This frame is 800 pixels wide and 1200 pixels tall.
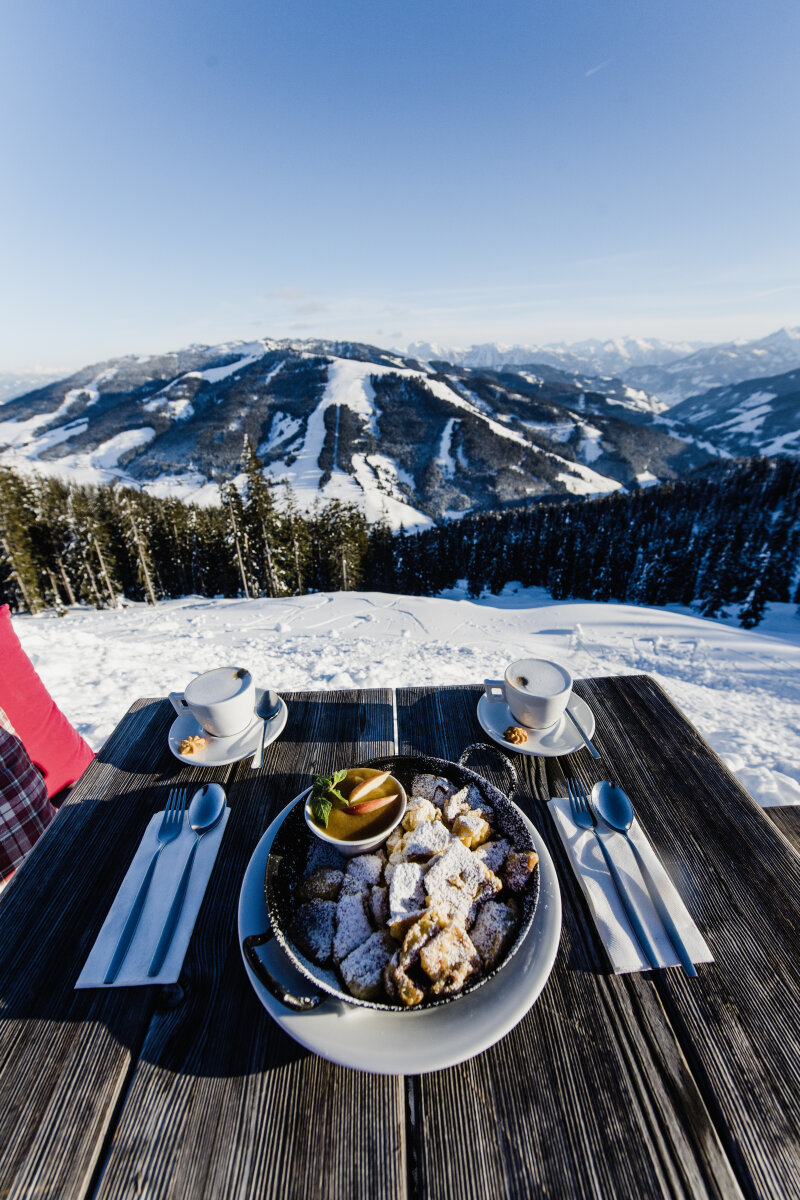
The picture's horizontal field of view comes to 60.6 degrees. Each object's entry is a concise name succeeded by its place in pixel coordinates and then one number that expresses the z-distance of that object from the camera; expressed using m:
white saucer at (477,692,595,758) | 0.96
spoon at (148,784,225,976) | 0.80
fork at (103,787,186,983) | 0.75
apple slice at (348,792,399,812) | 0.79
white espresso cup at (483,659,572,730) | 0.96
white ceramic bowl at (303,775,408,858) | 0.76
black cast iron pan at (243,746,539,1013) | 0.66
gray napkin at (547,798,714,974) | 0.75
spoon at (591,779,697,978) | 0.77
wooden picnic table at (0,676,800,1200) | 0.61
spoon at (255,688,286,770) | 1.03
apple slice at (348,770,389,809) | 0.79
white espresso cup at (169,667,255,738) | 0.95
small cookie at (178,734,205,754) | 0.96
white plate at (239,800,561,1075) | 0.65
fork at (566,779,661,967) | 0.75
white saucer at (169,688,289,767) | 0.96
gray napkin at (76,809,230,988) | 0.74
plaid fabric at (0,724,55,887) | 1.09
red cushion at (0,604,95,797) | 1.19
